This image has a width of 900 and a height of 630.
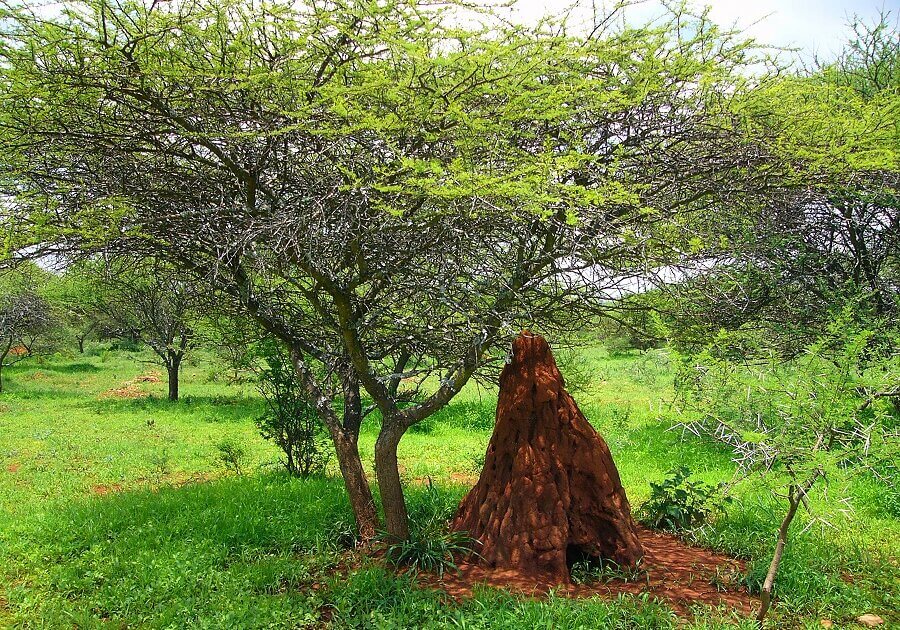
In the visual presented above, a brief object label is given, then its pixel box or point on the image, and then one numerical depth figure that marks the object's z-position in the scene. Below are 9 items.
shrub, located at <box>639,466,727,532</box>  6.56
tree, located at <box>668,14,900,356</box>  5.19
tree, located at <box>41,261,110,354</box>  16.72
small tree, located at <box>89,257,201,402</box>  17.97
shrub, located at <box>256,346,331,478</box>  8.60
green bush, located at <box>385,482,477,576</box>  5.43
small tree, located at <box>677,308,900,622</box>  4.01
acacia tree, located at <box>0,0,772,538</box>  4.15
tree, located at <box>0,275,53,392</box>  21.61
